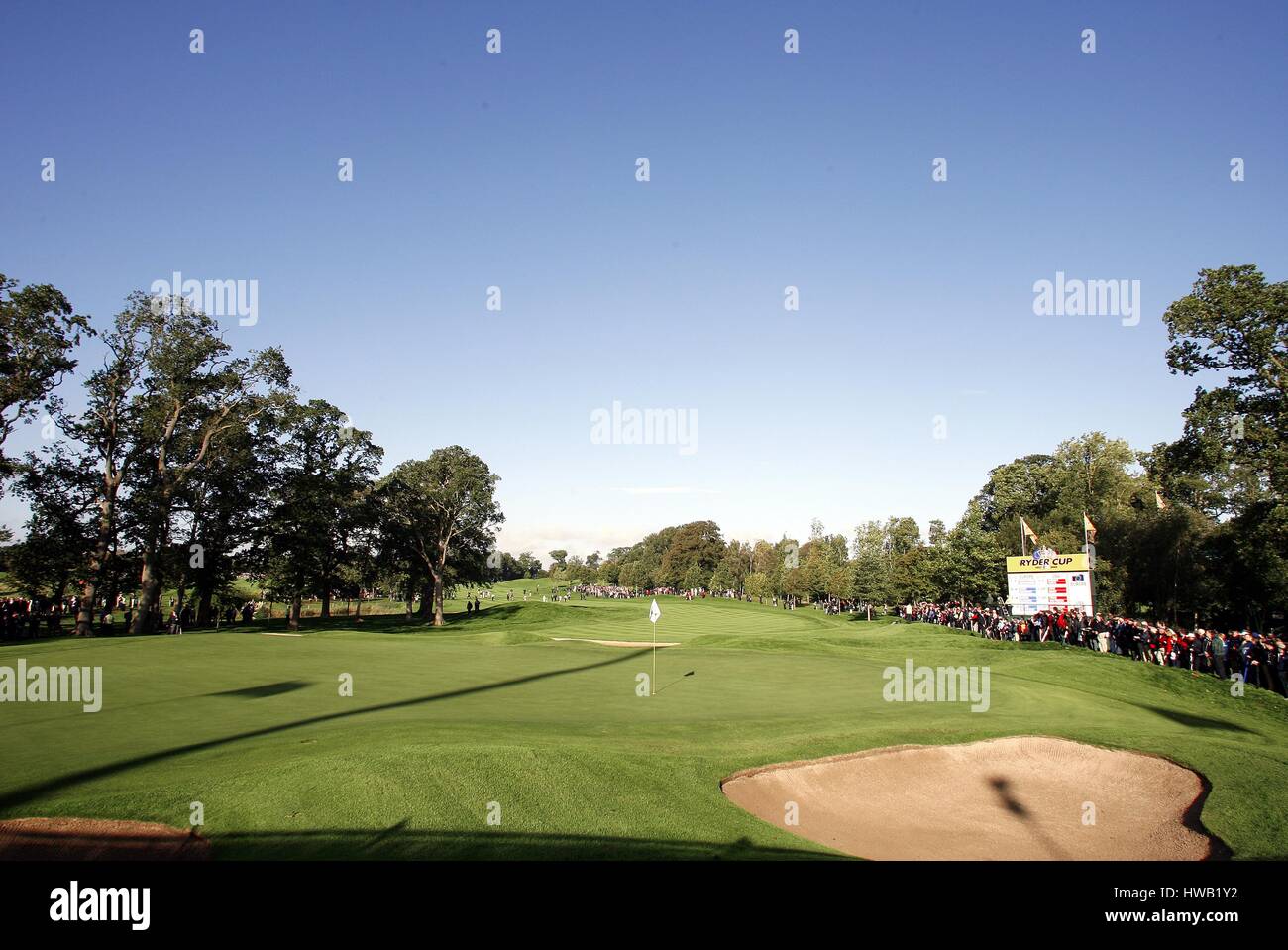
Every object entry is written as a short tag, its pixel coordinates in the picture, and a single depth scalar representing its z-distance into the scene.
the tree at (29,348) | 39.16
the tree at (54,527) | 41.72
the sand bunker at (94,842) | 8.88
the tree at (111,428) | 43.31
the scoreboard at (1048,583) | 44.06
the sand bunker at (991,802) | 12.53
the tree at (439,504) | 65.69
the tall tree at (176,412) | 43.78
